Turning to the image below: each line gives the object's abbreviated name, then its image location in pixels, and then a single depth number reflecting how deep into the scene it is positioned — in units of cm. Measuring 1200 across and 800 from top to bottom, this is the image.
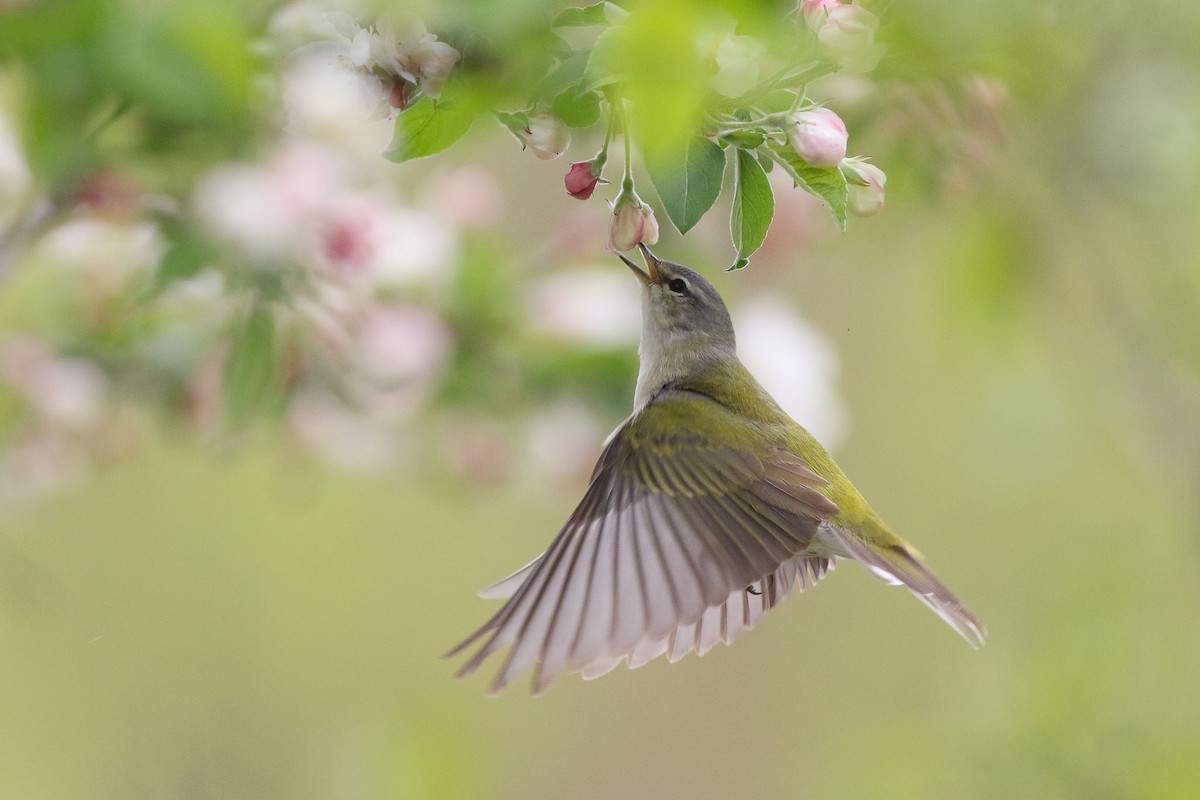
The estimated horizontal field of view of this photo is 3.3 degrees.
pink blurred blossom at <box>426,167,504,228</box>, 574
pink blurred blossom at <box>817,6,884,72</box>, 455
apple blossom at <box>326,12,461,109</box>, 457
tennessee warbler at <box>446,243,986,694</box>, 468
